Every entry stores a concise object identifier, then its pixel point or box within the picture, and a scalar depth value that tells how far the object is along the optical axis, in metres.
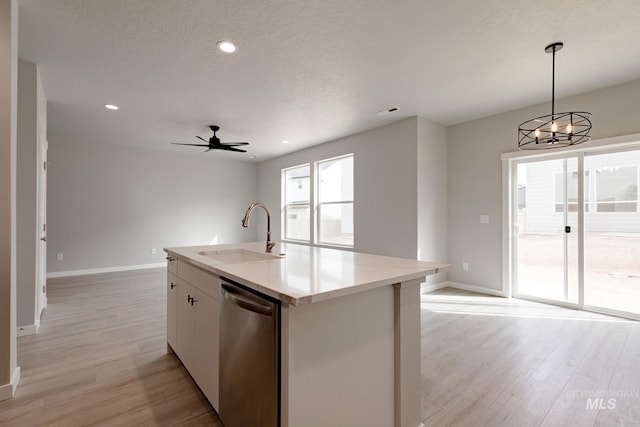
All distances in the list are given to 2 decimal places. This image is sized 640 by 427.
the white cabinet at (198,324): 1.65
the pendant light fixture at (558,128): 2.32
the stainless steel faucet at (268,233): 2.15
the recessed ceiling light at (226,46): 2.47
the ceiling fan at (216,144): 4.69
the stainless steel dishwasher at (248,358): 1.17
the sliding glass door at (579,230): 3.32
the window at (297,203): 6.70
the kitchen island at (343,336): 1.13
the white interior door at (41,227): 3.05
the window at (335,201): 5.72
